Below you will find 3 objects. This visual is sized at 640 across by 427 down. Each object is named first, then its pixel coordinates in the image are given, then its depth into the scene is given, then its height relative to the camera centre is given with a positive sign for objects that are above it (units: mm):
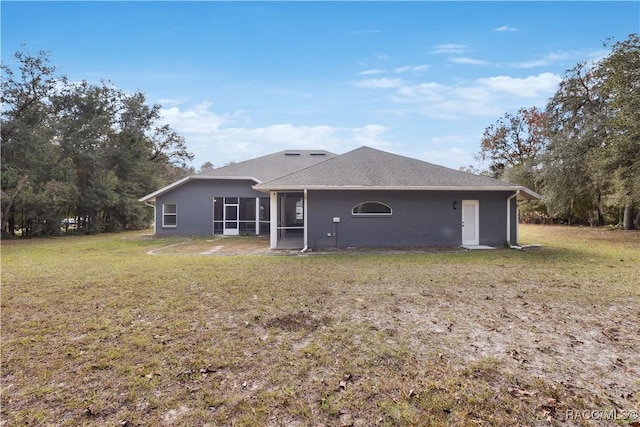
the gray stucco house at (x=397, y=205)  11977 +400
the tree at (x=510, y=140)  30516 +7341
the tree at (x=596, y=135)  12156 +3665
